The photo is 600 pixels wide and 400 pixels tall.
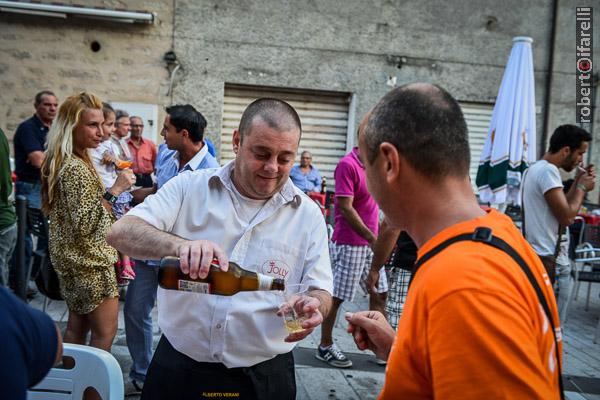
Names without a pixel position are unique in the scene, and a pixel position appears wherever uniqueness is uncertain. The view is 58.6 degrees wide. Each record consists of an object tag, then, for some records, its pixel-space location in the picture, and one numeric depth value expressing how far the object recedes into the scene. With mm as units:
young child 3732
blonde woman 3182
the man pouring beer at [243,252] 2045
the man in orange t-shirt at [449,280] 1002
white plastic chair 2096
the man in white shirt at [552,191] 4839
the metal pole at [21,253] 4734
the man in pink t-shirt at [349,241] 4672
